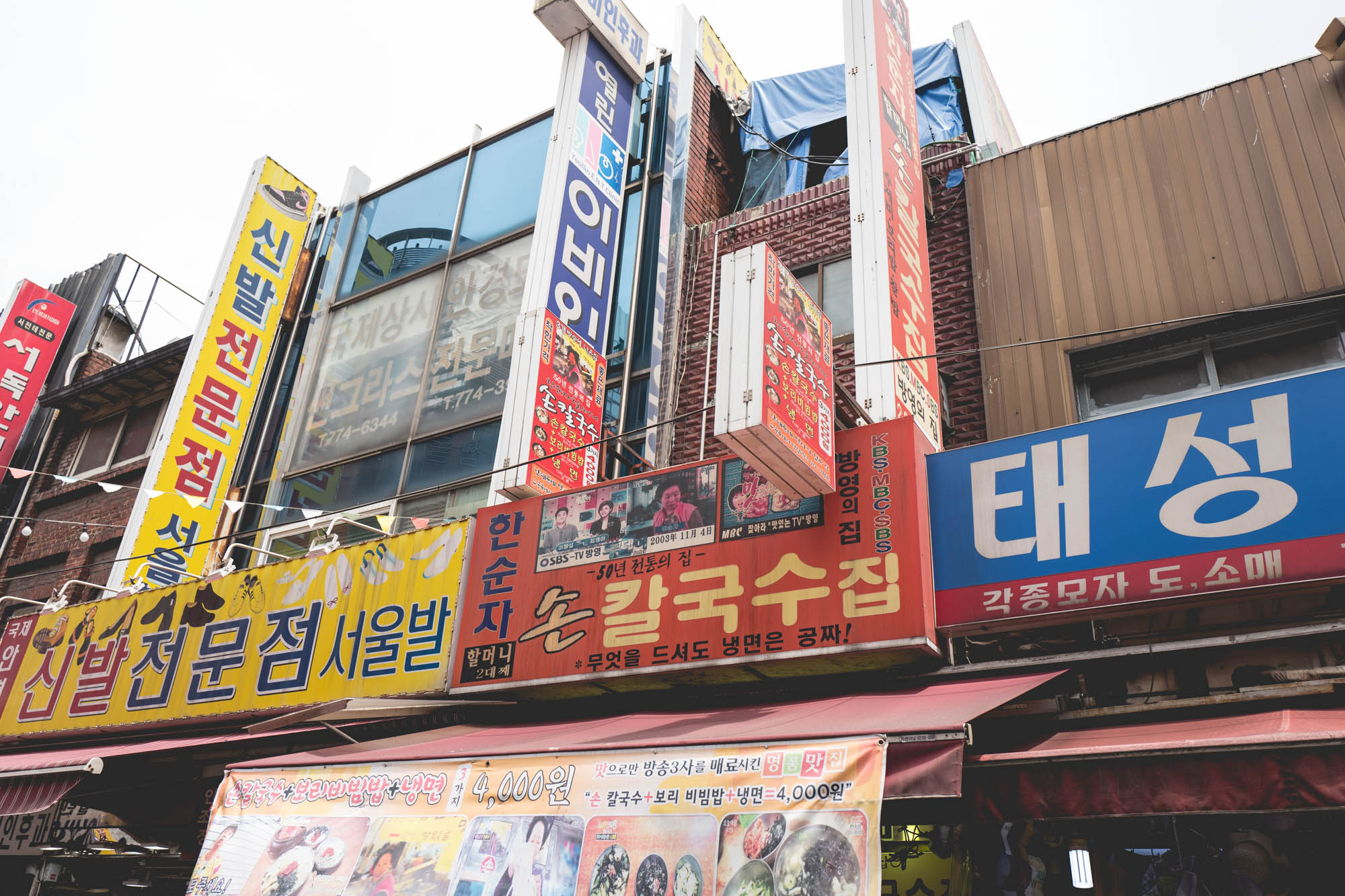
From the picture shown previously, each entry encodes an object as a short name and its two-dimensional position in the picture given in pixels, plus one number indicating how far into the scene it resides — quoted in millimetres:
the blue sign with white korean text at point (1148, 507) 5609
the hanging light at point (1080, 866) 6313
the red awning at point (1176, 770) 4266
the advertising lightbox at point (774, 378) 5996
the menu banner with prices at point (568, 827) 4723
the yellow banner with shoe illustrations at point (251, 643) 9070
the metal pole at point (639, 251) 11289
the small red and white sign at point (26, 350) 17516
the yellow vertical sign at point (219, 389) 12062
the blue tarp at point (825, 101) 12453
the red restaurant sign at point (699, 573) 6590
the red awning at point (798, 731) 4828
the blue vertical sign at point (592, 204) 9992
